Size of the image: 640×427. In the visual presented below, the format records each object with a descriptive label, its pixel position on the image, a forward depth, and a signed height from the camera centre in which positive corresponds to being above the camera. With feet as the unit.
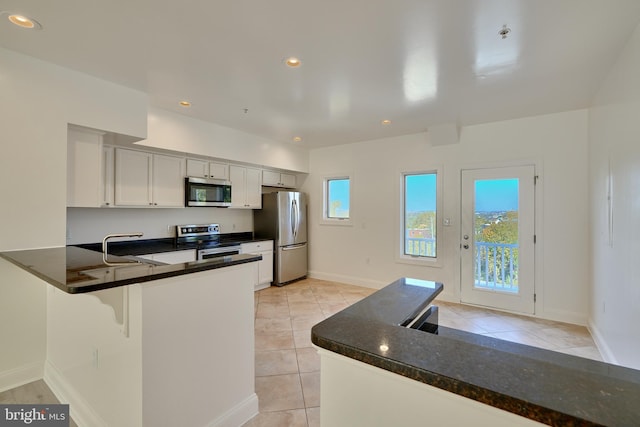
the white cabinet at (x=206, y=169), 13.35 +2.13
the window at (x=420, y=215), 14.89 -0.01
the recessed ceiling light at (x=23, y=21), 6.03 +4.05
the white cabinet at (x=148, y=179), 11.09 +1.39
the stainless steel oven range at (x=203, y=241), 13.35 -1.37
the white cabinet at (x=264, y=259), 15.64 -2.54
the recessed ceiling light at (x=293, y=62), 7.68 +4.07
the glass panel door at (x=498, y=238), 12.34 -1.00
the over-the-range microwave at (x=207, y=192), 13.12 +1.02
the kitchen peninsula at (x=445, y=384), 1.94 -1.25
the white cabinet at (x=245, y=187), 15.30 +1.46
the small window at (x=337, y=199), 17.84 +0.95
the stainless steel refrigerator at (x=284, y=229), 16.67 -0.88
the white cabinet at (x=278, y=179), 17.19 +2.14
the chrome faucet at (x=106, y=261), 6.31 -1.06
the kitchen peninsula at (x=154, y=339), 4.85 -2.39
